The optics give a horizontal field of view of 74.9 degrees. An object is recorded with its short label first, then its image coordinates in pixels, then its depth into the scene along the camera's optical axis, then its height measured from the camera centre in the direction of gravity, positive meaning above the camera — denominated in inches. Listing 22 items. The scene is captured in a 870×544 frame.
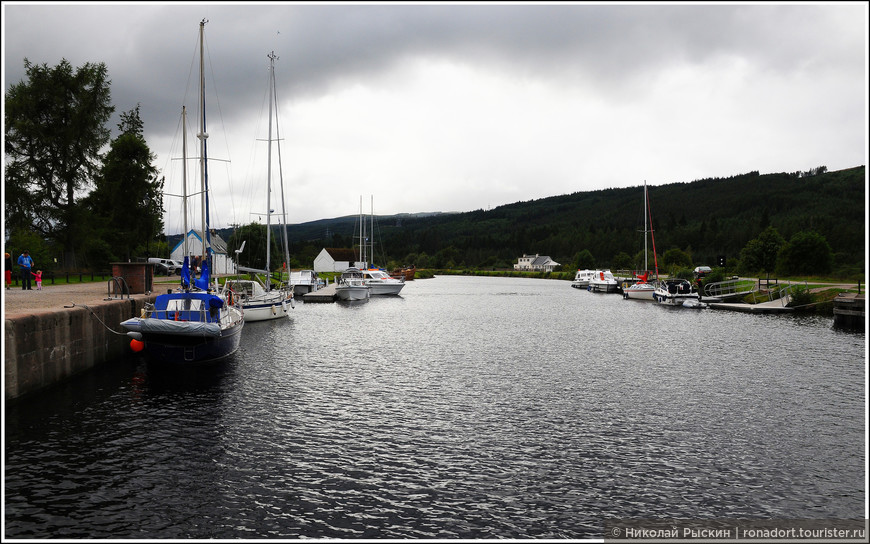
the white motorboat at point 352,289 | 2322.8 -80.1
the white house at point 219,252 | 3362.7 +121.8
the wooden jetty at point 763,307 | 1786.4 -146.9
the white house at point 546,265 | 7672.2 +11.3
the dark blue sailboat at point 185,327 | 815.1 -80.6
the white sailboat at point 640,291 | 2593.5 -123.9
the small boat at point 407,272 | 4587.1 -33.9
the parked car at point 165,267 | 2613.2 +28.0
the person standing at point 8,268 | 1153.4 +15.5
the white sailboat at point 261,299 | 1533.0 -79.4
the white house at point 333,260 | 5885.8 +103.1
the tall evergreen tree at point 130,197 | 2106.3 +291.4
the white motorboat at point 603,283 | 3363.7 -108.3
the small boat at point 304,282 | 2618.1 -55.3
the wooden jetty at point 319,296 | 2287.2 -107.4
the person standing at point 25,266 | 1124.0 +18.2
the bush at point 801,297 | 1806.1 -114.4
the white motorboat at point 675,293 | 2134.1 -116.2
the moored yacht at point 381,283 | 2746.1 -71.2
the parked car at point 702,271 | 2870.6 -44.7
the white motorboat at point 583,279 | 3964.1 -98.1
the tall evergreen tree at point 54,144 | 1642.5 +394.8
